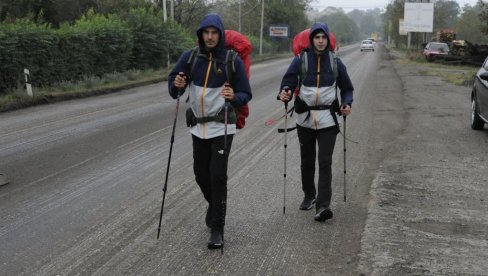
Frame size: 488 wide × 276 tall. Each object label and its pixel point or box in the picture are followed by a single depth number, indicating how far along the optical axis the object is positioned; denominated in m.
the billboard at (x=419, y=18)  55.62
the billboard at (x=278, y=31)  69.69
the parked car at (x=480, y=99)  10.23
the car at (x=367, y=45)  78.68
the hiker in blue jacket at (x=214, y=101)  4.57
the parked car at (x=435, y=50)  42.03
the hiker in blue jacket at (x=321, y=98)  5.29
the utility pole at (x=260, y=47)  58.12
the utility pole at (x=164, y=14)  30.61
